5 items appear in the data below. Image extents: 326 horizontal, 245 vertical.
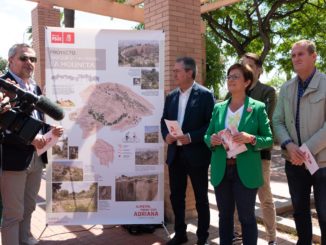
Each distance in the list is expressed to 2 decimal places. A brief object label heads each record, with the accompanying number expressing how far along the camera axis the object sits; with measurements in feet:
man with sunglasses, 10.00
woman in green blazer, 9.75
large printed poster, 12.96
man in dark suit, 12.04
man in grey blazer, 9.50
